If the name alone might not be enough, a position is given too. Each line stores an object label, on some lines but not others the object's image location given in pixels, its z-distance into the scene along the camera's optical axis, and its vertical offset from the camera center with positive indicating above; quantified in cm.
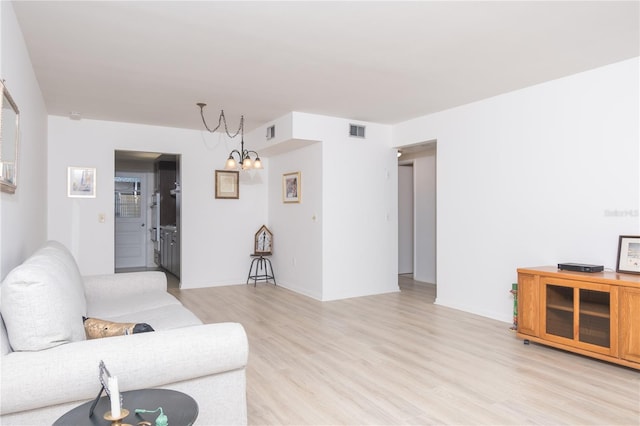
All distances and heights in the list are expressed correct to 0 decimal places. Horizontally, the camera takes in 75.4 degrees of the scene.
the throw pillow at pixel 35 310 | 166 -41
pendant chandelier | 509 +121
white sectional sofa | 156 -60
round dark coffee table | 142 -72
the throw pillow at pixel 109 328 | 201 -58
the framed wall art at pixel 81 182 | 567 +41
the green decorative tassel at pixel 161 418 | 135 -69
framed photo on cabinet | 331 -34
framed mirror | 220 +40
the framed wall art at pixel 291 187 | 610 +37
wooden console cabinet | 299 -79
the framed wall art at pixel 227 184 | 665 +45
